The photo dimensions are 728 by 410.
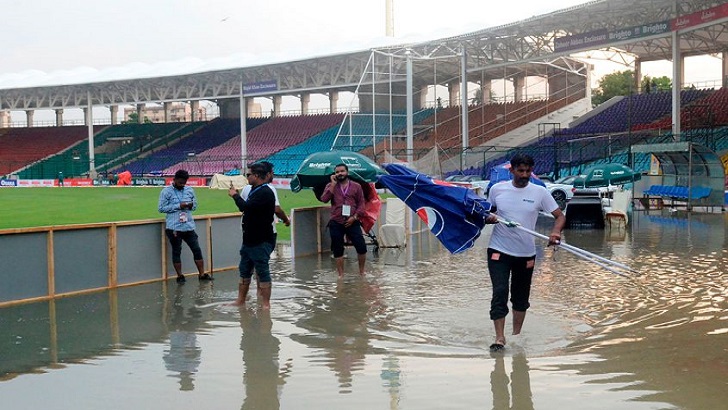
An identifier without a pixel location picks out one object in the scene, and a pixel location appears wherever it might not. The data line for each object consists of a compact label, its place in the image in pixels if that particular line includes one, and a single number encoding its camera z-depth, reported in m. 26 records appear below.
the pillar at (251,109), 82.50
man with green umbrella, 12.20
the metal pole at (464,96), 44.00
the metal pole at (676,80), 34.28
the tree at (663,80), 92.26
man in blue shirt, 11.59
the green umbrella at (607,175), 25.61
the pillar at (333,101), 71.94
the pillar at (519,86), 60.14
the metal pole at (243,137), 59.56
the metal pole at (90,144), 67.50
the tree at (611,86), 87.60
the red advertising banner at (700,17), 31.09
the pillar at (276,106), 76.00
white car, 30.09
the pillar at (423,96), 63.06
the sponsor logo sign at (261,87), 61.12
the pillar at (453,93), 63.25
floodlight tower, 81.38
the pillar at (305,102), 74.62
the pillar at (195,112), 79.22
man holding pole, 7.27
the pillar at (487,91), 62.30
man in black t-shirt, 9.30
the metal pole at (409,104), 40.62
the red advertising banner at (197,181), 57.24
